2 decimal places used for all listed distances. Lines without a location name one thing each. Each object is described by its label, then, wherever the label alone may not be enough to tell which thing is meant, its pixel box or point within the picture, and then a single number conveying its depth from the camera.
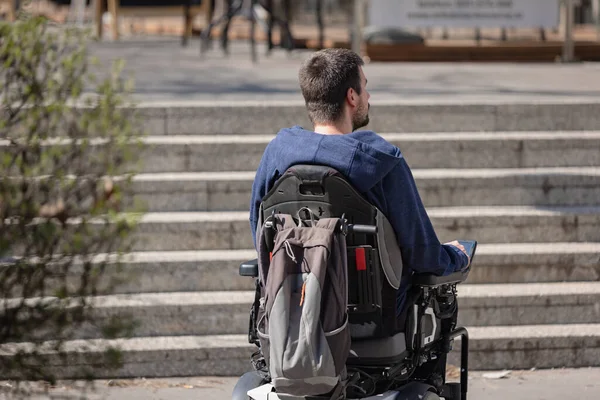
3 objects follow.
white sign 20.84
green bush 8.16
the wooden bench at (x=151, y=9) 27.19
